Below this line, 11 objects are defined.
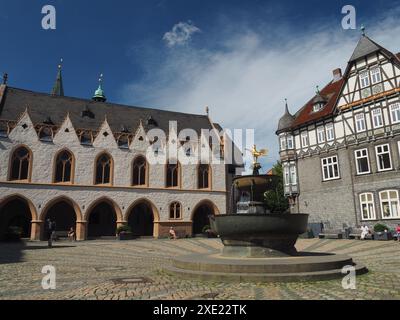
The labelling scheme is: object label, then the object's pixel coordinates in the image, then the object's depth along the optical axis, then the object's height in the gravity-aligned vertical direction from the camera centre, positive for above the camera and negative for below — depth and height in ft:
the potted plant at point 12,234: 92.79 -2.37
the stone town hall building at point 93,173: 100.27 +16.60
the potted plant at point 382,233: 75.92 -3.21
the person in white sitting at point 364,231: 78.69 -2.79
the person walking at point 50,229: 74.04 -0.85
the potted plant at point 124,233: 100.68 -2.73
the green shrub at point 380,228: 78.43 -2.13
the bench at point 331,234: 86.56 -3.74
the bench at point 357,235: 79.15 -3.74
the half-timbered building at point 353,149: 84.84 +20.04
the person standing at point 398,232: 71.39 -2.99
